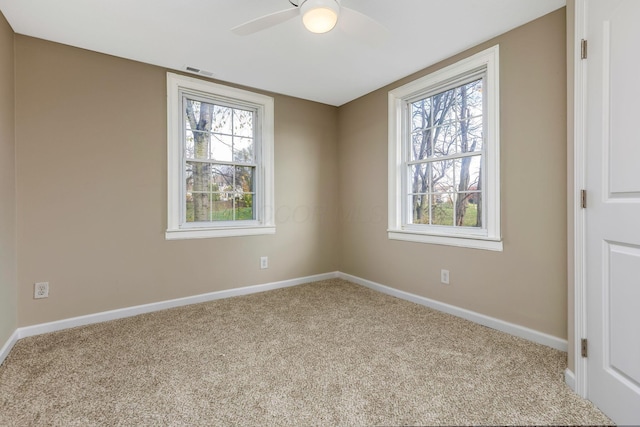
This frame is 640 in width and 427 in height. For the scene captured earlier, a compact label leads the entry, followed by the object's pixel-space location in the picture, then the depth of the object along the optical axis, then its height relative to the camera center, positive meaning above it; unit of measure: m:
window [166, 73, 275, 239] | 2.96 +0.54
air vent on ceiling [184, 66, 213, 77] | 2.87 +1.35
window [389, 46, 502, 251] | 2.46 +0.50
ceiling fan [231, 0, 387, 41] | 1.58 +1.07
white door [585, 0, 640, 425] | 1.30 +0.01
